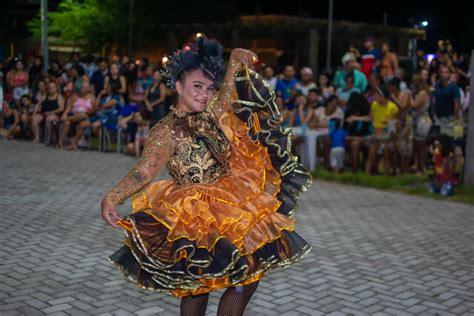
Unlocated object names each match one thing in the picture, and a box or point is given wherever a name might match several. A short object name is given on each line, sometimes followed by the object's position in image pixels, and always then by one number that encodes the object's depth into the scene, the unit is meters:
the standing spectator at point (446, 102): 12.21
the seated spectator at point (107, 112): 15.06
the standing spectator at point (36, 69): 20.42
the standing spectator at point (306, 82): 14.14
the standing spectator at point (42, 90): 16.81
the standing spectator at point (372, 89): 12.69
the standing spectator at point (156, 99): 14.43
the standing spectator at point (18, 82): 18.47
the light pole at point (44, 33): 20.47
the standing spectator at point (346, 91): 12.87
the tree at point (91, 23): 38.09
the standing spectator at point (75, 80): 16.14
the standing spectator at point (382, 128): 11.84
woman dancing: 3.50
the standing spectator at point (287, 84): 14.27
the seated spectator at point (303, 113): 12.87
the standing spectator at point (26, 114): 17.16
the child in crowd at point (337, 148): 12.11
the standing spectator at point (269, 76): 14.83
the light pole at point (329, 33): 28.91
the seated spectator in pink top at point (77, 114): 15.39
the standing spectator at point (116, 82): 15.53
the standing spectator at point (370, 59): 15.05
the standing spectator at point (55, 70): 19.41
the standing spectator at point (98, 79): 16.73
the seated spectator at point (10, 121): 17.31
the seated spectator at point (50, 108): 15.97
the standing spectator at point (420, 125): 12.06
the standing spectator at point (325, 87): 13.57
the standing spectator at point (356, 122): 12.08
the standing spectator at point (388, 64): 14.20
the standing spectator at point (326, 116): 12.47
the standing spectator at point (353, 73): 13.43
